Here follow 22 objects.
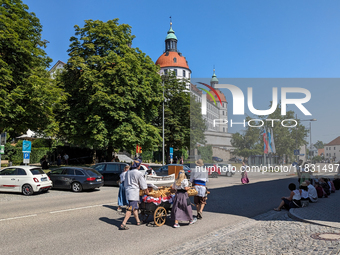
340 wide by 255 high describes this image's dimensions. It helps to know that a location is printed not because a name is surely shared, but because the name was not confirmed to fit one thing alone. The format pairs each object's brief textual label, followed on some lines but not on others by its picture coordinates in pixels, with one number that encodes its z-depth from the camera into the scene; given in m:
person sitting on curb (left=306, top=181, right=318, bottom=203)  13.04
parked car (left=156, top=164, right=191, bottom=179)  27.00
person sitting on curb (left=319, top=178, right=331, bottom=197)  15.88
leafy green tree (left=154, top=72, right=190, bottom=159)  42.19
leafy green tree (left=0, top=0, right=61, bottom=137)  20.95
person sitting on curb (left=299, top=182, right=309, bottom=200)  12.08
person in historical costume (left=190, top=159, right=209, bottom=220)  9.55
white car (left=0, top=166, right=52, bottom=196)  15.91
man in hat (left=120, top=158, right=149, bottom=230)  8.23
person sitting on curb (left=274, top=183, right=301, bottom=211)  11.59
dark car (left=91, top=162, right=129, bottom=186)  20.78
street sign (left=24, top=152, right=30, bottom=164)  19.56
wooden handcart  8.77
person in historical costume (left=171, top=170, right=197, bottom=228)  8.58
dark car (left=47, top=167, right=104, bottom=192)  17.66
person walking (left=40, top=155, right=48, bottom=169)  31.12
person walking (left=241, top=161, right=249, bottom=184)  23.61
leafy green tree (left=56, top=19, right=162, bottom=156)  27.67
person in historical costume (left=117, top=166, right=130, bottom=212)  10.11
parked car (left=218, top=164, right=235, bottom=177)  33.68
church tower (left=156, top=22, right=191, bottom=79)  108.94
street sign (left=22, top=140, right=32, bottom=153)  19.51
